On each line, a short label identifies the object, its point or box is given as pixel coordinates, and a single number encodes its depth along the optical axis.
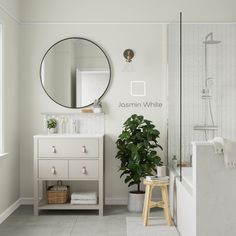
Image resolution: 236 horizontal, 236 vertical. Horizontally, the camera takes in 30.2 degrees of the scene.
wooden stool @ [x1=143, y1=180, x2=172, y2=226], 4.38
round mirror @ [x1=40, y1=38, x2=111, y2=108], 5.18
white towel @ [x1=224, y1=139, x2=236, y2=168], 3.13
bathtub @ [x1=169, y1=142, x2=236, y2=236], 3.19
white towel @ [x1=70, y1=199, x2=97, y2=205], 4.80
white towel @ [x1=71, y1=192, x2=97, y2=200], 4.81
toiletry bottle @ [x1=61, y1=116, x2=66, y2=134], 5.22
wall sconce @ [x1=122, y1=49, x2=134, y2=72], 5.19
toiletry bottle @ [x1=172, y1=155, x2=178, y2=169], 4.41
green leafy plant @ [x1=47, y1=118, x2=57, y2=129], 5.11
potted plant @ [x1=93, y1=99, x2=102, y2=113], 5.13
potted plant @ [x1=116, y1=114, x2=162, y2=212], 4.73
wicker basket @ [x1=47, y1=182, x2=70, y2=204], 4.87
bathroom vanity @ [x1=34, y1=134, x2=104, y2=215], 4.72
